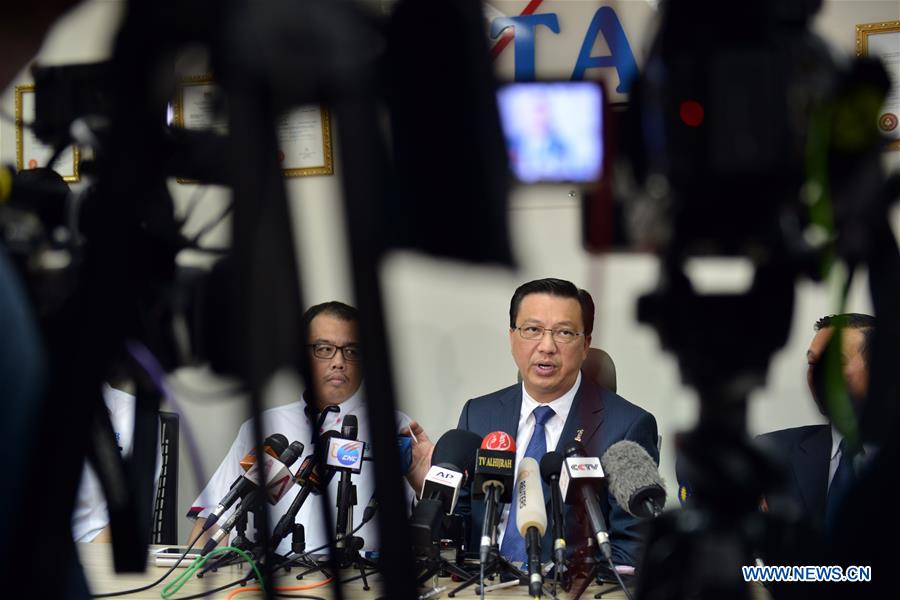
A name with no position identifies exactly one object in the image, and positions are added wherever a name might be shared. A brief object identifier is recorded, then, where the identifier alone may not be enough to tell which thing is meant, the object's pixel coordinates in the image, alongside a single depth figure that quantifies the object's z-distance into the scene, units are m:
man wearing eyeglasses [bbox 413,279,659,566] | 1.95
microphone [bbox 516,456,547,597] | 1.33
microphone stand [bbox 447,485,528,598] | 1.47
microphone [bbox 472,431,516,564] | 1.49
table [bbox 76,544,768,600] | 1.36
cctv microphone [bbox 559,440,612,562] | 1.38
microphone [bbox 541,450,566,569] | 1.40
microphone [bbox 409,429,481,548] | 1.32
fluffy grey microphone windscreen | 1.37
